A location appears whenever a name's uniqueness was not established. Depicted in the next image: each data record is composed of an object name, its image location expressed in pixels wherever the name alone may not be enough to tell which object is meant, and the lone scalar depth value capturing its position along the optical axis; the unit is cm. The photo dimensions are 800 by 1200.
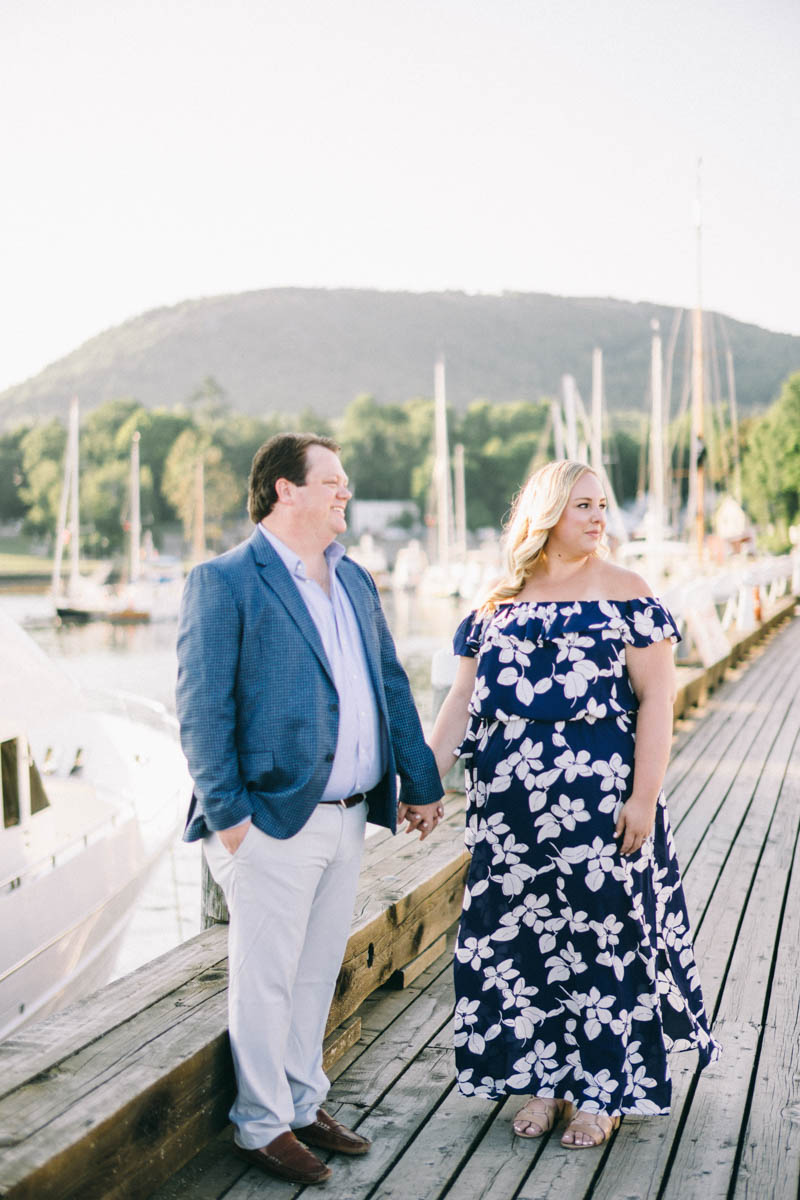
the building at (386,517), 13062
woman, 335
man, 297
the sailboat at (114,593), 5478
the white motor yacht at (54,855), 690
